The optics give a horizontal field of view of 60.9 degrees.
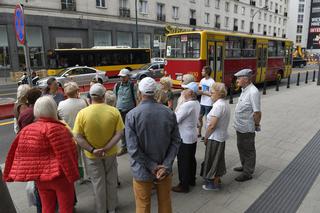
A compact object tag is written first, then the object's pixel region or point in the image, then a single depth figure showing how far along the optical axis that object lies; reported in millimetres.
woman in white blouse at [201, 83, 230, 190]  4051
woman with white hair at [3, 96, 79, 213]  2744
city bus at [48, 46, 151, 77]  19686
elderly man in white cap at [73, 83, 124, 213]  3299
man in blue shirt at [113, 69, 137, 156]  5781
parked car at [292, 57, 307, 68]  42750
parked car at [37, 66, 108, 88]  16319
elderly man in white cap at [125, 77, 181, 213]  2781
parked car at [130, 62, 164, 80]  20014
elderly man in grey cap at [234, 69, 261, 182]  4379
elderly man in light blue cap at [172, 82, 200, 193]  3963
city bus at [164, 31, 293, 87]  12469
